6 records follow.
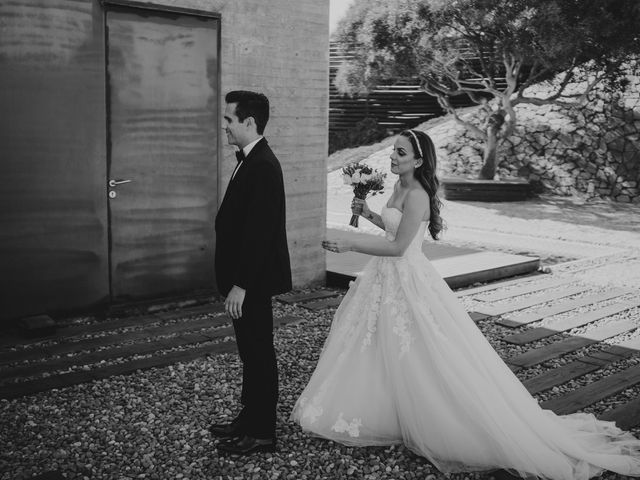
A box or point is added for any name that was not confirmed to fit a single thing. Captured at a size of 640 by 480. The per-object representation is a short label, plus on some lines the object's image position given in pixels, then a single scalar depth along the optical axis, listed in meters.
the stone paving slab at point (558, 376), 4.99
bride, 3.62
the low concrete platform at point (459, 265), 8.24
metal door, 6.44
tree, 13.91
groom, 3.63
